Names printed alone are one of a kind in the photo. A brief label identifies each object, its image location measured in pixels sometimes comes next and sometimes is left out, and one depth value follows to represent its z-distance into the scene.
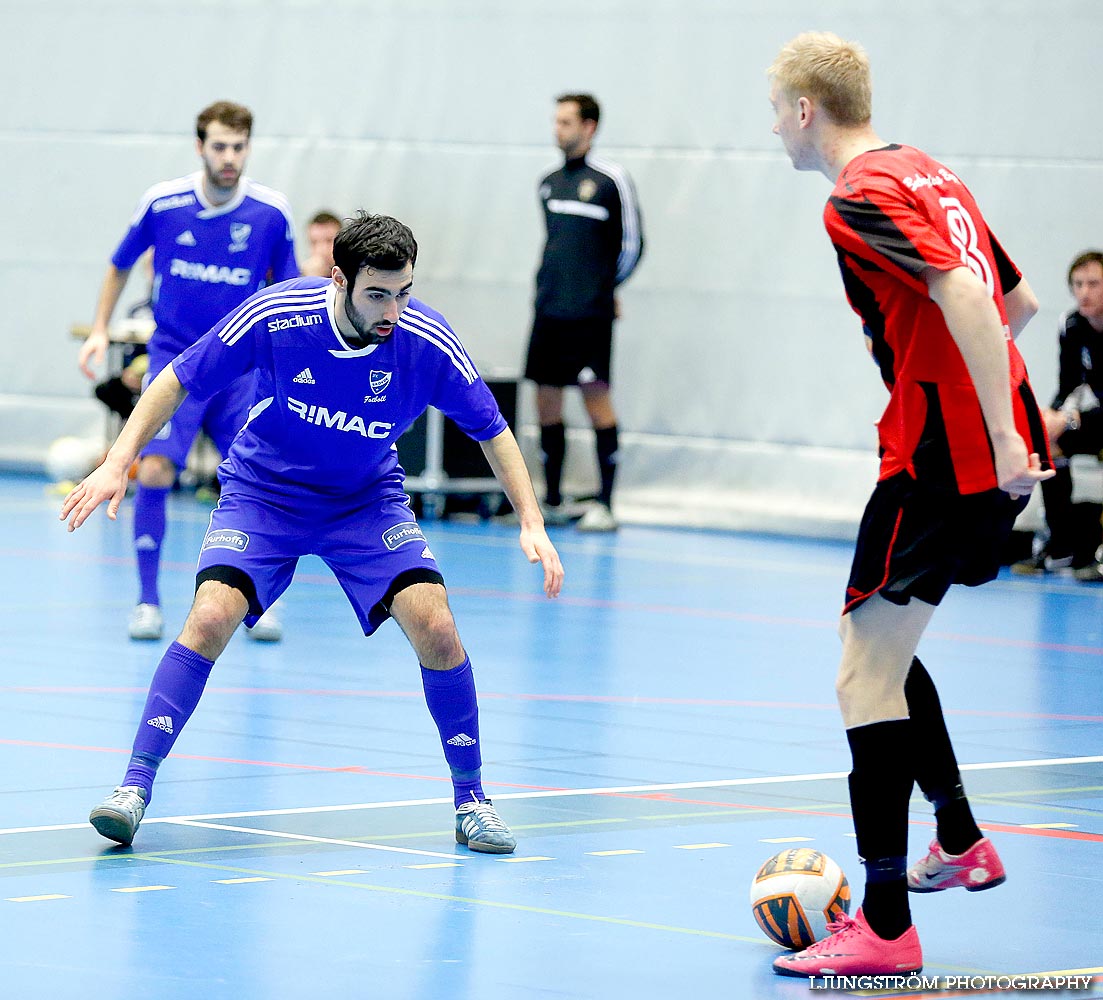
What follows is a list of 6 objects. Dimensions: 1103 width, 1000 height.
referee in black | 29.42
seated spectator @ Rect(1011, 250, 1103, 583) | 24.70
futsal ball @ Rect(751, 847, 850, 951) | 9.16
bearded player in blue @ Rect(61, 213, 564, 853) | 10.97
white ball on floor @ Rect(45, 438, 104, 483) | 33.66
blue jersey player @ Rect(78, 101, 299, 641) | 18.58
